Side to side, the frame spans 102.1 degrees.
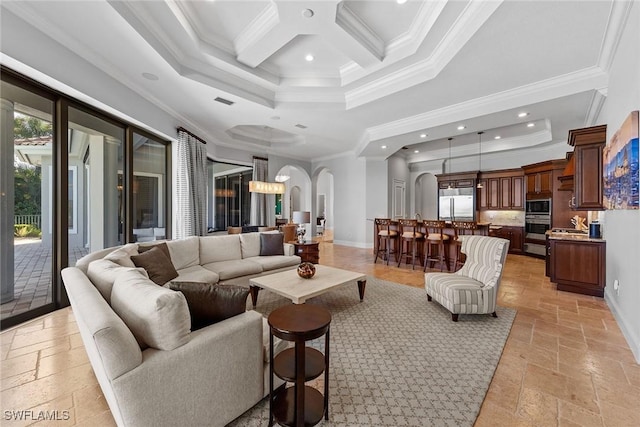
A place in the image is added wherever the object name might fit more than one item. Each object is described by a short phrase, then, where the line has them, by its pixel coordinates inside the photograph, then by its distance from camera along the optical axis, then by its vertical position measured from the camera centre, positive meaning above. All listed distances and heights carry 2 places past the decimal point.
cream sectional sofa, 1.13 -0.71
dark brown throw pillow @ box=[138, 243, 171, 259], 3.11 -0.47
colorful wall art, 2.25 +0.45
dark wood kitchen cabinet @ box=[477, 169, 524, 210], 7.30 +0.65
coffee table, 2.79 -0.87
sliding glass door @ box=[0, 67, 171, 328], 2.85 +0.26
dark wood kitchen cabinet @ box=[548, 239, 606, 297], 3.69 -0.79
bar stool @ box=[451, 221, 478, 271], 5.10 -0.40
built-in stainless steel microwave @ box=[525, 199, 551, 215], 6.56 +0.14
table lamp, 5.90 -0.14
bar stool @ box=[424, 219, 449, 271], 5.17 -0.62
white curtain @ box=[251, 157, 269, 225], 7.97 +0.28
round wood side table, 1.40 -0.93
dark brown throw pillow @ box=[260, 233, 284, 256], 4.52 -0.58
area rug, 1.64 -1.27
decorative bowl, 3.25 -0.76
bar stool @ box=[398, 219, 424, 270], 5.54 -0.57
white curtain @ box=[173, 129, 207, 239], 5.24 +0.50
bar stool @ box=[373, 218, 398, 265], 5.99 -0.63
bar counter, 5.04 -0.50
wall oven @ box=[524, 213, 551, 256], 6.61 -0.50
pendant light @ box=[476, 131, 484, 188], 7.00 +1.81
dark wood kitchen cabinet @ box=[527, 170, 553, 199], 6.42 +0.72
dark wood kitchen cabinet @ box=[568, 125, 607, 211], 3.41 +0.62
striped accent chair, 2.93 -0.85
